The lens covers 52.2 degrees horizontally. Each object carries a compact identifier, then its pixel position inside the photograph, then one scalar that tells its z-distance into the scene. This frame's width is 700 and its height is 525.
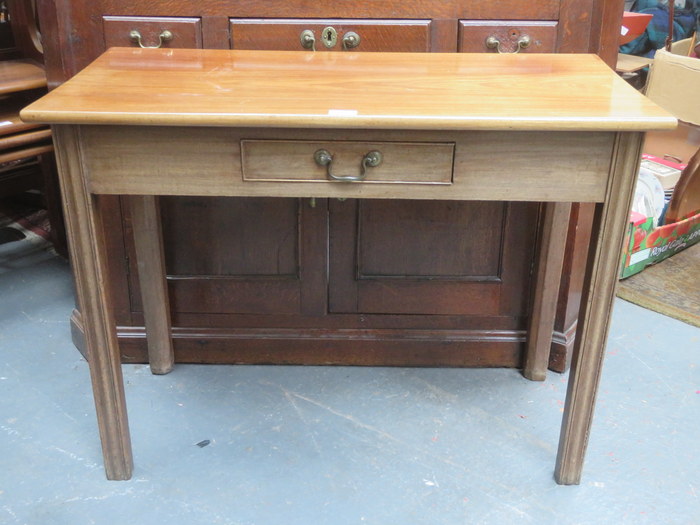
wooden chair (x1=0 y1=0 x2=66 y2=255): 2.02
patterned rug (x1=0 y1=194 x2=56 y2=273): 2.55
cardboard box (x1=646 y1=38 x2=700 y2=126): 2.84
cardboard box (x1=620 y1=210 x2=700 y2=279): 2.45
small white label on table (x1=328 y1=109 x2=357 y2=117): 1.16
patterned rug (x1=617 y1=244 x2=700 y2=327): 2.31
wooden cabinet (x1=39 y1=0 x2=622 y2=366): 1.63
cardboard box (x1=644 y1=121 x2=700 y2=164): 2.98
